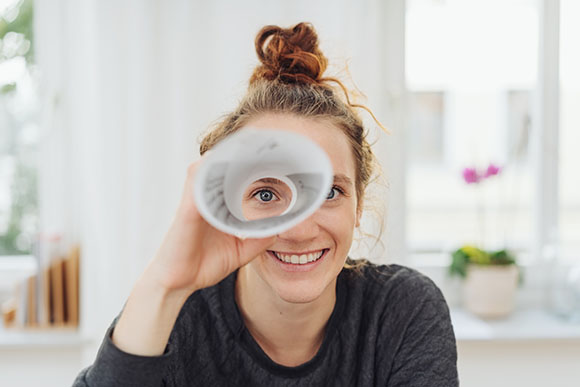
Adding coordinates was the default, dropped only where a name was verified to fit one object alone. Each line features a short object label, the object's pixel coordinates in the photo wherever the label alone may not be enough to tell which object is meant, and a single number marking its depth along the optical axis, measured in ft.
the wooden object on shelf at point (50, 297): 7.20
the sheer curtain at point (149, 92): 6.93
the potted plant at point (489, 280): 7.55
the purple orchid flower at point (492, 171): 7.50
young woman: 3.74
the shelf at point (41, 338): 7.15
